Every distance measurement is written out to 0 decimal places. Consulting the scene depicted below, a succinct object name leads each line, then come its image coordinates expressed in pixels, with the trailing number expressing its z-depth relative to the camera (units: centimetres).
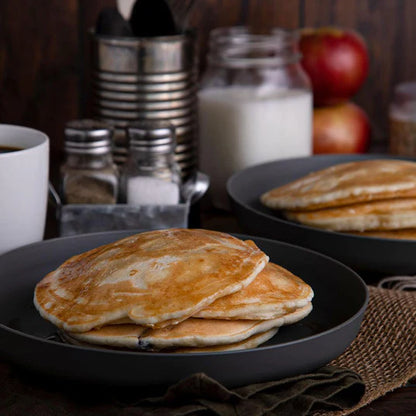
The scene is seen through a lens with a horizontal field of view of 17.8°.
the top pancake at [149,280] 86
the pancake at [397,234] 104
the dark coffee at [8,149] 104
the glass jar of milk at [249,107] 126
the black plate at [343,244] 102
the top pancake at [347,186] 104
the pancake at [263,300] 87
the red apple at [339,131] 139
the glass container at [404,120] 134
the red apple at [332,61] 139
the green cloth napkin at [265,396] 84
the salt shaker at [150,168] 111
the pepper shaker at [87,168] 110
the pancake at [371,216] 103
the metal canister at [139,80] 118
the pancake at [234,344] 86
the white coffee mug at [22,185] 100
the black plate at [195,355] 84
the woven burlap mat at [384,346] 90
